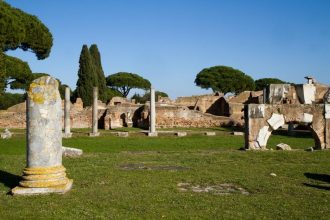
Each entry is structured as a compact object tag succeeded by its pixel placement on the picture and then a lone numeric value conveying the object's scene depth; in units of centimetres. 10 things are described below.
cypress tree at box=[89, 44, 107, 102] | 5303
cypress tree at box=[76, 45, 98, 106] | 4759
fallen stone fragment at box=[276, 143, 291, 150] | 1407
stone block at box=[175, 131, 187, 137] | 2338
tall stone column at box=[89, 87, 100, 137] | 2398
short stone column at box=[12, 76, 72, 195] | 668
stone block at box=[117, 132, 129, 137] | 2308
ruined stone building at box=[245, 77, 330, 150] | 1381
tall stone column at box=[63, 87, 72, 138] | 2338
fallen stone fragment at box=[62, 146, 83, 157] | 1255
